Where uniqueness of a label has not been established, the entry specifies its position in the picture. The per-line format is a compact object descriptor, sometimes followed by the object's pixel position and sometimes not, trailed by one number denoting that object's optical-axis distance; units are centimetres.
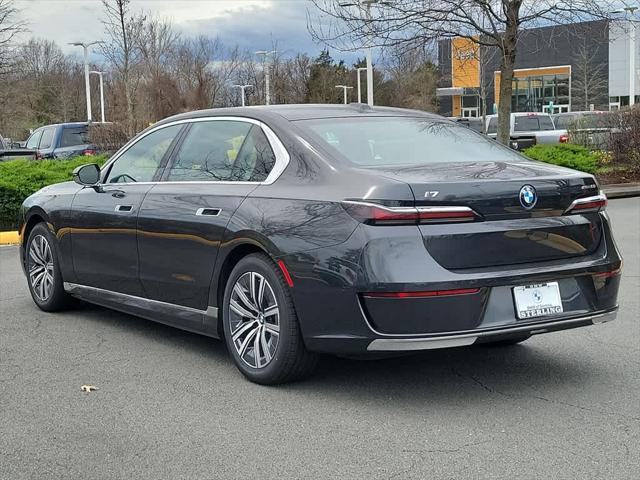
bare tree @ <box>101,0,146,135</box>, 2991
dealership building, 6912
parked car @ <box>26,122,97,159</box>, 1977
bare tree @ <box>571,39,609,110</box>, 6072
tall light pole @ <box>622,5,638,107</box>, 1712
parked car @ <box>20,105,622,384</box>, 420
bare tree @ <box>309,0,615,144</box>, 1683
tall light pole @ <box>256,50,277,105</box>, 4454
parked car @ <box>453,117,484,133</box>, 3484
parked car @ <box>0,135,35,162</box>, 1670
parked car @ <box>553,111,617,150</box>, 2050
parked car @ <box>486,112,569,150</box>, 2536
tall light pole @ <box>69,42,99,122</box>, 3896
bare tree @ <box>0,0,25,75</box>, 3369
